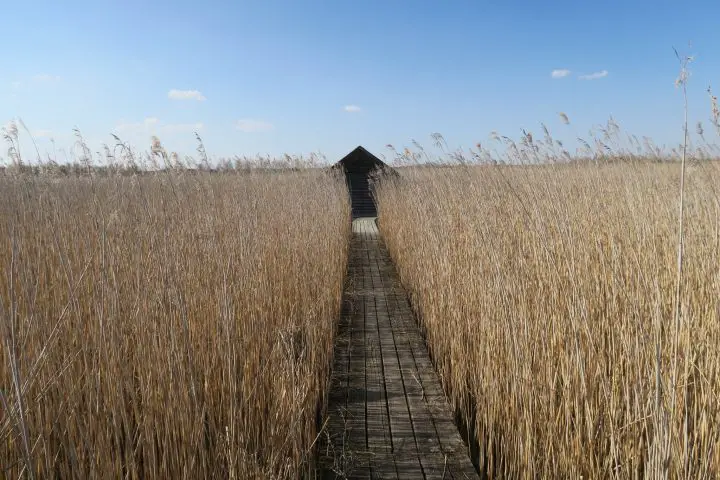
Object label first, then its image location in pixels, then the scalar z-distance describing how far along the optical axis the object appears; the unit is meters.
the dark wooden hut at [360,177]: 11.01
